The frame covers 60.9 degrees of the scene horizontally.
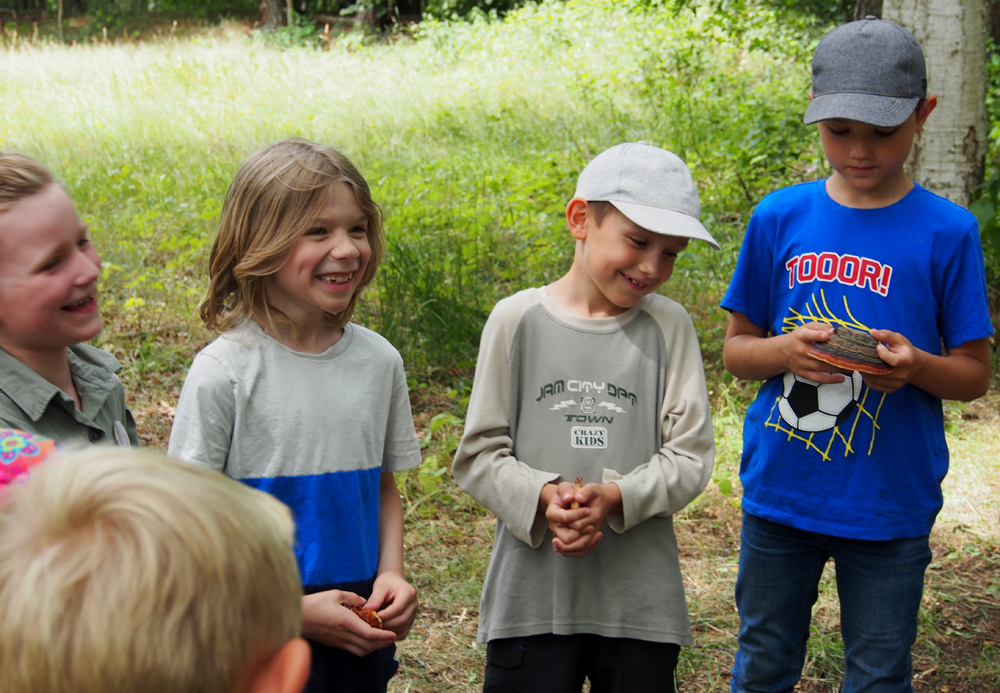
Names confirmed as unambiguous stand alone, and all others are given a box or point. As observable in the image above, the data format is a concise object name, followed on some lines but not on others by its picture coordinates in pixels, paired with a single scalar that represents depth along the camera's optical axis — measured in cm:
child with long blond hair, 178
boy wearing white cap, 196
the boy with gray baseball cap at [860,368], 199
